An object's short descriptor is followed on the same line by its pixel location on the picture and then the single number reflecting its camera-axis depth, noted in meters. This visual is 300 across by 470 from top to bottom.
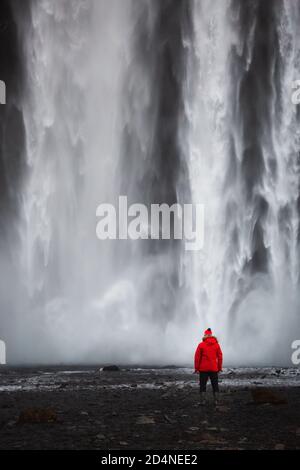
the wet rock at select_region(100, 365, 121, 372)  33.47
